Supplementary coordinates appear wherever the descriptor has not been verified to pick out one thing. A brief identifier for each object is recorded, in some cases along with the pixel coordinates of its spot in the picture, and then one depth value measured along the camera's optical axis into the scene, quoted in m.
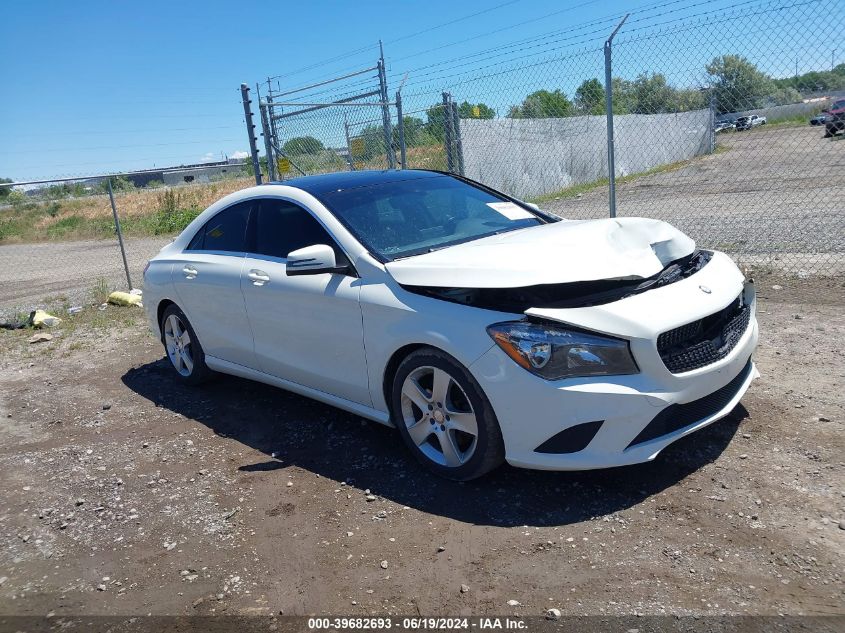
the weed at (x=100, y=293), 10.50
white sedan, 3.25
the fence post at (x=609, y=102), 6.86
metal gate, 10.57
